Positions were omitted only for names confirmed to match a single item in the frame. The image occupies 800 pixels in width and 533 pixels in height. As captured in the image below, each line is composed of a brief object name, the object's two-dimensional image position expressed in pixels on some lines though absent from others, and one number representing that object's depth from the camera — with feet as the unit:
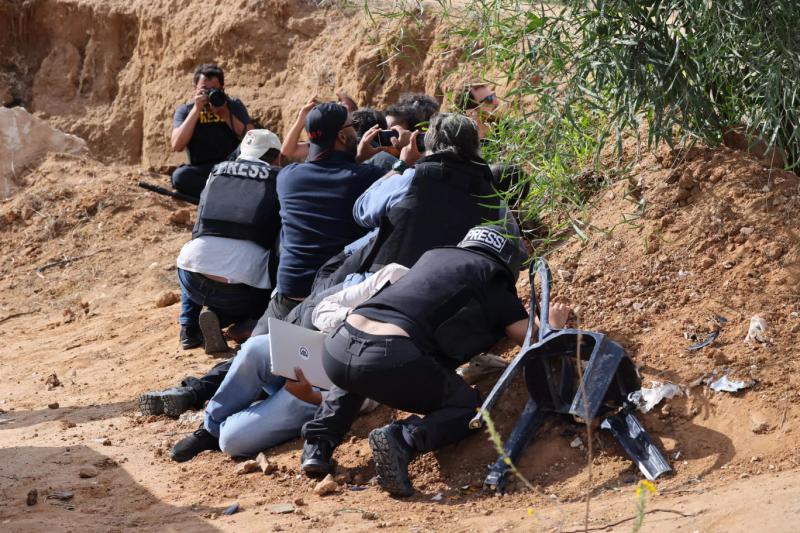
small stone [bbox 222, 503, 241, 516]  31.03
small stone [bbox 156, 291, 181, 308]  56.65
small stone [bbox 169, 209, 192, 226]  66.54
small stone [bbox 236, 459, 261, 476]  34.37
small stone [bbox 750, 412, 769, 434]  29.55
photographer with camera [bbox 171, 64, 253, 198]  56.03
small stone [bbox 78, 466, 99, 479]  34.94
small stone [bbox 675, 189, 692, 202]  36.58
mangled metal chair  29.89
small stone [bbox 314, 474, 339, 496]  31.80
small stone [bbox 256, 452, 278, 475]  34.14
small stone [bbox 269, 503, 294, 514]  30.68
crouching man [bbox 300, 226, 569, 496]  30.60
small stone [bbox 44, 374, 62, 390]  47.98
